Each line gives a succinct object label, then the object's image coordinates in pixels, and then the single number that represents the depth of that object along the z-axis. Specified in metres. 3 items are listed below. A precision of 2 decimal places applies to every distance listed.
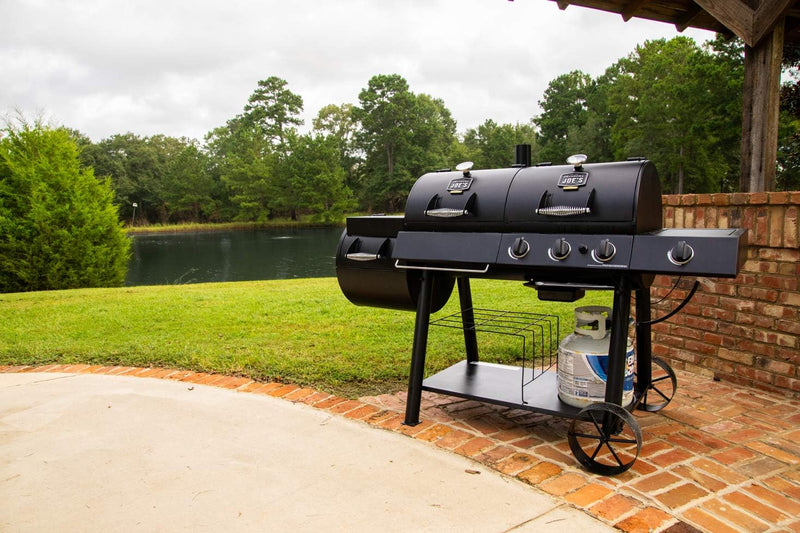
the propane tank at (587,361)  2.23
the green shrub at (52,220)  10.92
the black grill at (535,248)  1.94
